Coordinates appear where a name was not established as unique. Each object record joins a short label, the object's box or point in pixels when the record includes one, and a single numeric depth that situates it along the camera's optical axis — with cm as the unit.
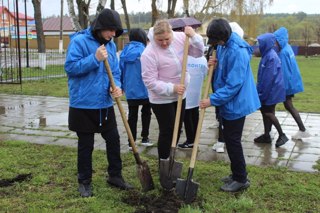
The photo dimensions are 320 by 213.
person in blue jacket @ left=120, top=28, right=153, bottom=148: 587
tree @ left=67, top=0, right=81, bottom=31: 1688
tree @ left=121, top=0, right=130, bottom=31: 2546
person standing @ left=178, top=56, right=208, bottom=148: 594
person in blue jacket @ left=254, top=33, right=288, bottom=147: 582
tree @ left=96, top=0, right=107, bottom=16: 1503
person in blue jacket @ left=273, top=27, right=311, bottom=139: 628
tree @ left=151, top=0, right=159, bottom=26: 2423
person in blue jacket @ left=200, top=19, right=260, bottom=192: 402
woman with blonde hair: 419
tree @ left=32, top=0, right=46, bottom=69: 2217
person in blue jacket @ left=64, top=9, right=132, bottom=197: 394
